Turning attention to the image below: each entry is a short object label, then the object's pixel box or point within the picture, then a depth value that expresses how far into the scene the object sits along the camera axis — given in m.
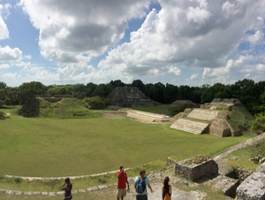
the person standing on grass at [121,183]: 6.41
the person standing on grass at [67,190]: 5.95
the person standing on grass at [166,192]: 5.59
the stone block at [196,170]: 8.21
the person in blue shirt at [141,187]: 5.58
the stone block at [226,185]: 7.33
